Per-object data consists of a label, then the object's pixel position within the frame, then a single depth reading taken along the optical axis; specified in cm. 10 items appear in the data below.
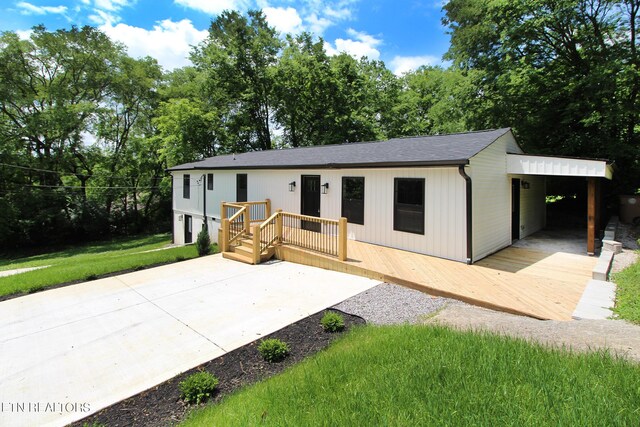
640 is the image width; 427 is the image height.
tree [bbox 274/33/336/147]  2447
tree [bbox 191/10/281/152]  2455
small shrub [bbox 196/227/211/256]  1103
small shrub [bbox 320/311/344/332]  438
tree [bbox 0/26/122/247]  2100
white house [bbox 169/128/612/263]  715
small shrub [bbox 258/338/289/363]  376
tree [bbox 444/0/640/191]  1151
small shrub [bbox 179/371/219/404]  309
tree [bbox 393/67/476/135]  1609
